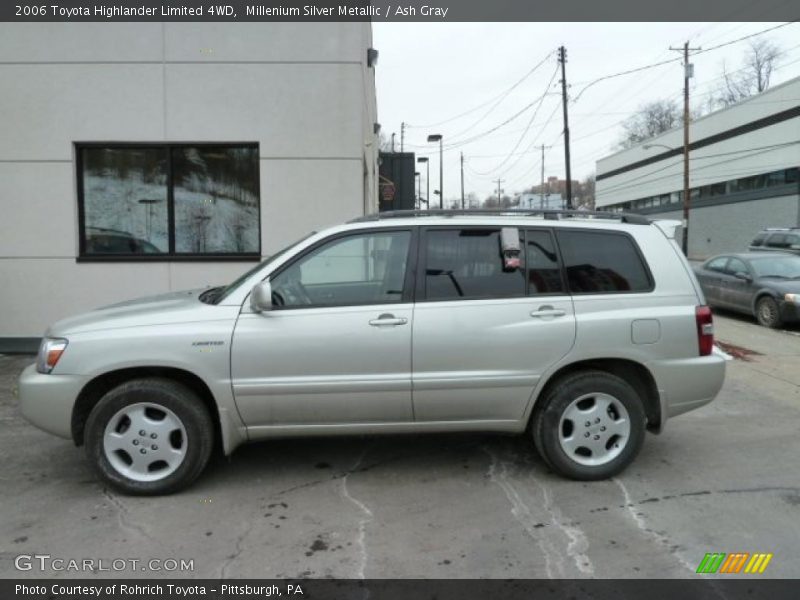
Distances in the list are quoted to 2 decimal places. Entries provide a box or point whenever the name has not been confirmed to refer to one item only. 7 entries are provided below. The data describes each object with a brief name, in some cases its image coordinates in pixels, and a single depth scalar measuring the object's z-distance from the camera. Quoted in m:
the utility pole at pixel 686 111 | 34.22
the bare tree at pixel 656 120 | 74.38
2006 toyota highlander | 3.89
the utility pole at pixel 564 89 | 34.47
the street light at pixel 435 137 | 35.66
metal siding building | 36.28
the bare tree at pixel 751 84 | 61.55
